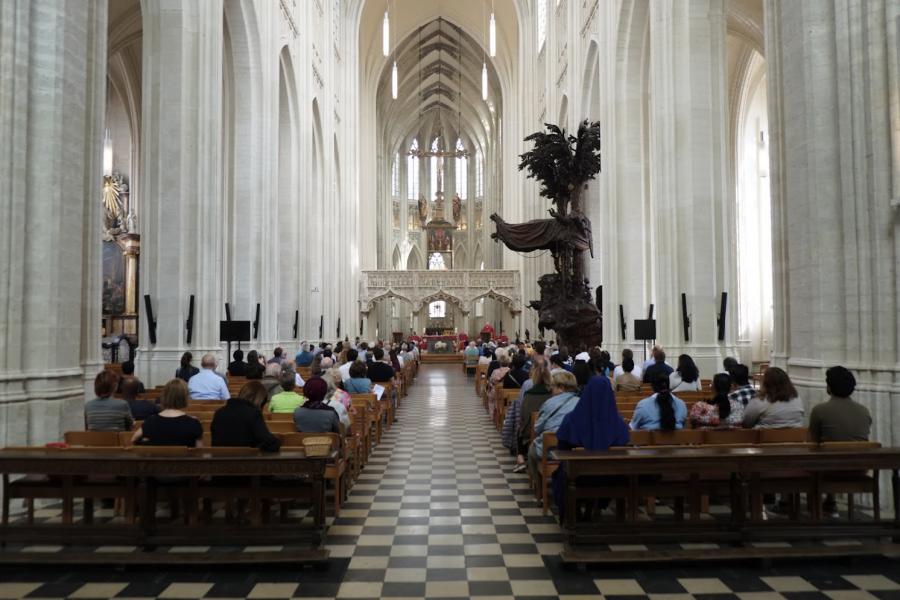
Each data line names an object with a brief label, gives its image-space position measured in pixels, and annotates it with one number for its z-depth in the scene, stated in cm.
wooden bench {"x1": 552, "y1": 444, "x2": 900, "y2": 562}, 498
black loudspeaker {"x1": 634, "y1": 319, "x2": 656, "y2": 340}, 1238
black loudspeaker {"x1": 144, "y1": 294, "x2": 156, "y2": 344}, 1181
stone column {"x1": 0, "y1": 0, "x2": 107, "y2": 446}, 679
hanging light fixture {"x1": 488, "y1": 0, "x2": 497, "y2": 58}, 3331
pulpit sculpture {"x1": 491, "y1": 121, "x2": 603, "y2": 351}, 1758
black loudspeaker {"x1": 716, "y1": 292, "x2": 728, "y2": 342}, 1190
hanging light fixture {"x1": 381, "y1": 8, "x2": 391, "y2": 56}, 2908
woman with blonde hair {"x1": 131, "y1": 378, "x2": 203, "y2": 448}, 547
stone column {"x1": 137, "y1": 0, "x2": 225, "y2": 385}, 1198
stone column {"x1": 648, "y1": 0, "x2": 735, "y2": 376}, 1220
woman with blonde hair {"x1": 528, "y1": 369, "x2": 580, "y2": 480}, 657
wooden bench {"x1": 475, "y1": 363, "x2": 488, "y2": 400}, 1750
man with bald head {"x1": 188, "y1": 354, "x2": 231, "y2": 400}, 873
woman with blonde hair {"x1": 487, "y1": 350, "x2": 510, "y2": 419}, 1208
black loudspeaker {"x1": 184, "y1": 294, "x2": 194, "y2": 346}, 1207
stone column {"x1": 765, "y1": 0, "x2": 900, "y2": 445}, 665
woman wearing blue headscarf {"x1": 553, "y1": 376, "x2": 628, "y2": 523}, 537
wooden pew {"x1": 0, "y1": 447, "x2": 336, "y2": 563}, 492
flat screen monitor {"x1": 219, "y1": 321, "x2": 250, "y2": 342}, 1256
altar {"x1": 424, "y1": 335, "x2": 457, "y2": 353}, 3553
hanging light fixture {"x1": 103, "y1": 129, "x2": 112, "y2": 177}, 2308
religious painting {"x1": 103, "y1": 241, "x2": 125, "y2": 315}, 2248
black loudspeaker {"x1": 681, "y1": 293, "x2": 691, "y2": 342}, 1209
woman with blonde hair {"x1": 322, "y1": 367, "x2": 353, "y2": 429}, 742
